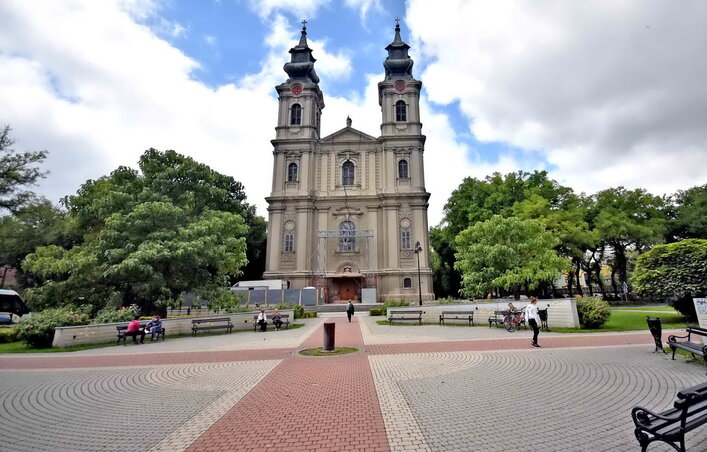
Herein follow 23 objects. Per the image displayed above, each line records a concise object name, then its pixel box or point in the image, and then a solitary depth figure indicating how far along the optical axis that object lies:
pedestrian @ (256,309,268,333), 17.52
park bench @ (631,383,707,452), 3.50
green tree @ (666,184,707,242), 31.94
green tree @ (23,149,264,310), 16.98
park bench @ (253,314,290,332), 18.06
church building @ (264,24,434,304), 36.44
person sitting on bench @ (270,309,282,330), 17.91
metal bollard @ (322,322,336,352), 10.70
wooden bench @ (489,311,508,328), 16.60
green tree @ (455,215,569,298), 22.67
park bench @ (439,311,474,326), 17.50
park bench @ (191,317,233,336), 16.50
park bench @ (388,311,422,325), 18.95
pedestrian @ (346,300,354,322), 21.18
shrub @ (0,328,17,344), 15.35
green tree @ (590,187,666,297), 30.94
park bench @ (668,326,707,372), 6.95
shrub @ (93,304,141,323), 15.41
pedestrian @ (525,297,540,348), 10.75
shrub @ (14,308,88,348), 13.27
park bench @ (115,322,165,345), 13.88
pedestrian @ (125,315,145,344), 13.75
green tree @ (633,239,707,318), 14.05
